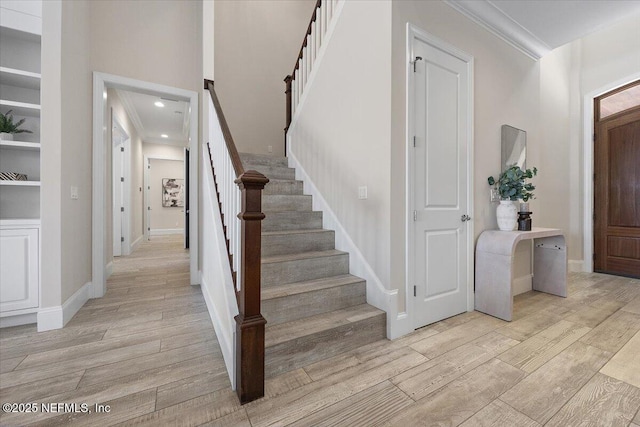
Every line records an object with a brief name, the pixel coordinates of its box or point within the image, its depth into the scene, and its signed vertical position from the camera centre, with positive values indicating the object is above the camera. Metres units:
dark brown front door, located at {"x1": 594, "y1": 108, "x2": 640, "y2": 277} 3.73 +0.25
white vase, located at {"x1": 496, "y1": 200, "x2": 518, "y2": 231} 2.68 -0.03
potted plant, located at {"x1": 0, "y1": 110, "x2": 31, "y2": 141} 2.25 +0.71
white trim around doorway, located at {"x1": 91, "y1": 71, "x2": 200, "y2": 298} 2.99 +0.54
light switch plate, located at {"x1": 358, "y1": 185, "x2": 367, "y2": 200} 2.33 +0.17
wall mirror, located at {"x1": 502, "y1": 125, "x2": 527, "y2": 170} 2.97 +0.73
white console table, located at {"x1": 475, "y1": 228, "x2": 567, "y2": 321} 2.39 -0.50
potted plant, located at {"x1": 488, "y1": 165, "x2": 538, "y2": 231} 2.69 +0.18
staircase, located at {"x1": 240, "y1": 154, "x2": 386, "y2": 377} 1.76 -0.62
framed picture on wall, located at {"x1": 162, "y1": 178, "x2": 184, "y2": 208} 8.72 +0.66
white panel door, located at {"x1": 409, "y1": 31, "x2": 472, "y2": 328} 2.25 +0.26
